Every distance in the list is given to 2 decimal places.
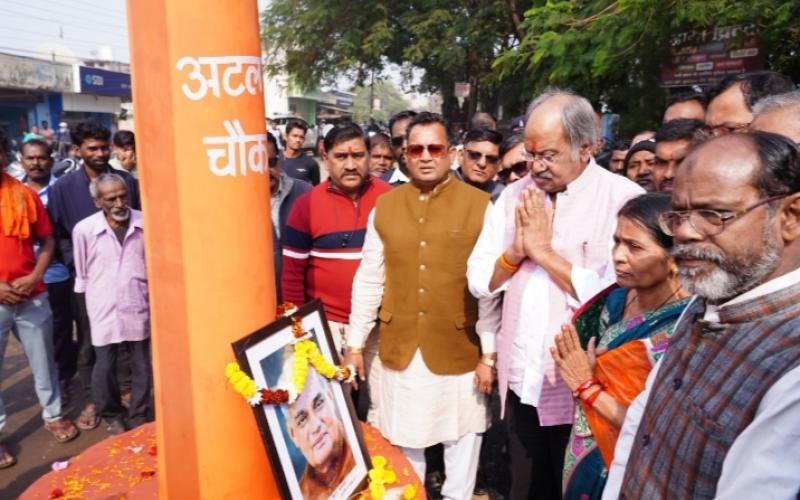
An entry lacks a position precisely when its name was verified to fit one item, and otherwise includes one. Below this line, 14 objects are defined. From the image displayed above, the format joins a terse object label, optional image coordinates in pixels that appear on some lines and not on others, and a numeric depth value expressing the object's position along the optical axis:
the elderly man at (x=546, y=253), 2.17
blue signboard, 26.27
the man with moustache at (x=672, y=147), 2.97
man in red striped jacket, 3.17
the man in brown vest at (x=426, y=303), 2.66
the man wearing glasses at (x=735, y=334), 1.01
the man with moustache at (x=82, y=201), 4.12
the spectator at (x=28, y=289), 3.50
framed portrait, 1.41
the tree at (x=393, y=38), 15.36
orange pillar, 1.26
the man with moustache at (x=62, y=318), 4.31
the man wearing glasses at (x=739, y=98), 2.62
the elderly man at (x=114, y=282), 3.64
